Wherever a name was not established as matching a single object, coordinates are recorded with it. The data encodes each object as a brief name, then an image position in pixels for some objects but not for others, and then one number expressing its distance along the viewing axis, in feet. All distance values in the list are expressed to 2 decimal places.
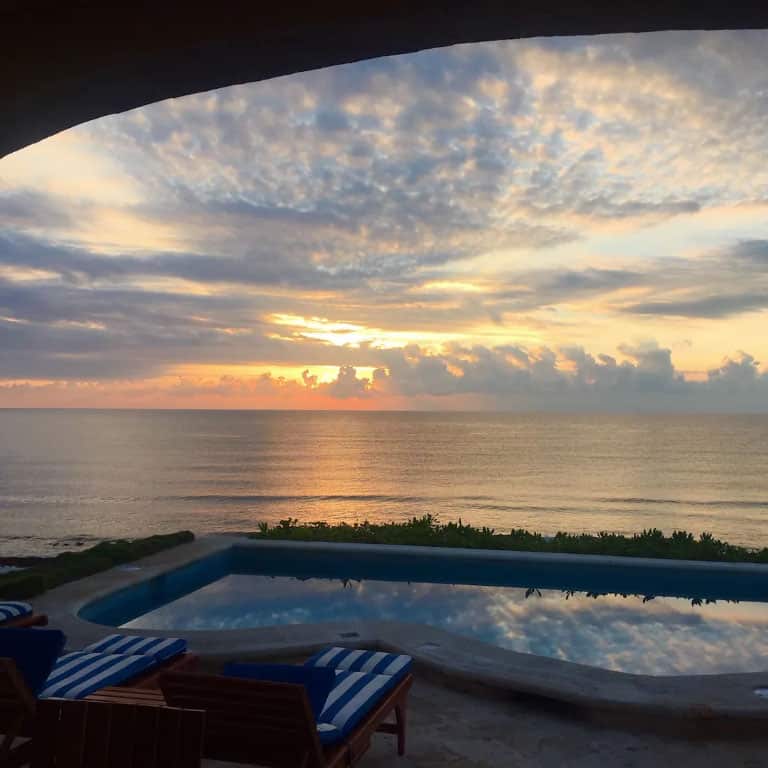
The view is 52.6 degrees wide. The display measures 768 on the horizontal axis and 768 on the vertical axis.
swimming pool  29.35
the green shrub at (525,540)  43.34
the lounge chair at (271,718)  12.47
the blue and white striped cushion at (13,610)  23.41
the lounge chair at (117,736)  10.05
